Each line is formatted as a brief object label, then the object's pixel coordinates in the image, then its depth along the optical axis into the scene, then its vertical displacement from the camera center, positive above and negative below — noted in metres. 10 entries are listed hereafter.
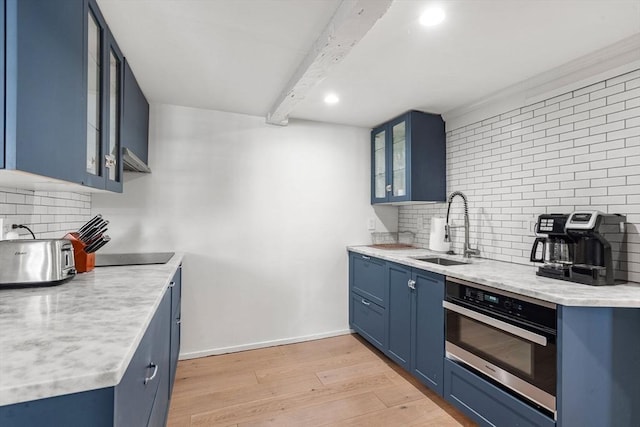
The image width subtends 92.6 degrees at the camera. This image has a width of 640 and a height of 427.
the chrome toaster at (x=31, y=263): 1.22 -0.20
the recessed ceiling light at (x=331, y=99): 2.49 +0.99
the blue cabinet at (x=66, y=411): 0.62 -0.41
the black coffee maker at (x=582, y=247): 1.56 -0.16
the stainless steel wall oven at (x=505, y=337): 1.44 -0.65
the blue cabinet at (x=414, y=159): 2.81 +0.56
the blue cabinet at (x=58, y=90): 0.84 +0.43
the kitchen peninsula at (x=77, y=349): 0.62 -0.33
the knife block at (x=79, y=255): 1.60 -0.22
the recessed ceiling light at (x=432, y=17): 1.43 +0.97
